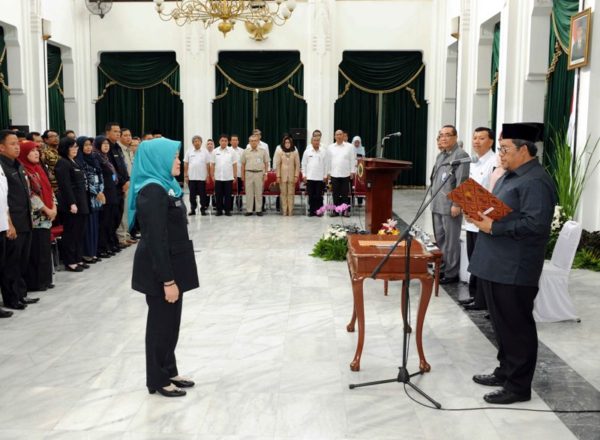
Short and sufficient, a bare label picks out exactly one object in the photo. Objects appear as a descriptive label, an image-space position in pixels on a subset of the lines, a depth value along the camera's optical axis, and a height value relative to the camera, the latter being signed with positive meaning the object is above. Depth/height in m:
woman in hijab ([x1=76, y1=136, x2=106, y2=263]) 6.83 -0.56
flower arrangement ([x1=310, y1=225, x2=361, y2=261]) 7.38 -1.18
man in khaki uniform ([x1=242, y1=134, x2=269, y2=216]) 11.09 -0.58
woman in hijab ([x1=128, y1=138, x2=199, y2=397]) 3.17 -0.55
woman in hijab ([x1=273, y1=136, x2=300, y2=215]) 10.98 -0.50
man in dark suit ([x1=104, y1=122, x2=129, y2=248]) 7.71 -0.27
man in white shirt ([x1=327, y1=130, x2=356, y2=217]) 10.91 -0.47
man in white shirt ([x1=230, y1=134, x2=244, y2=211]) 11.62 -0.50
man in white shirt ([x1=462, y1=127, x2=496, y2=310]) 5.25 -0.26
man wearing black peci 3.30 -0.59
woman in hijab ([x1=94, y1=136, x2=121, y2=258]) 7.27 -0.74
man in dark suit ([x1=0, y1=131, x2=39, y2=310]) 5.14 -0.64
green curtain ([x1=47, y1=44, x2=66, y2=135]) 13.71 +0.91
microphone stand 3.47 -1.10
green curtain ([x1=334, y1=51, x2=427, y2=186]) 15.22 +0.84
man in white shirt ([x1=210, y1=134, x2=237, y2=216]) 11.23 -0.60
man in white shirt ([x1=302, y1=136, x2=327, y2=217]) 11.07 -0.58
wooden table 3.78 -0.76
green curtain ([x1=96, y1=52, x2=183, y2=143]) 15.30 +0.98
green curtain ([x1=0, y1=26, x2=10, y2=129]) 11.62 +0.76
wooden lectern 6.91 -0.51
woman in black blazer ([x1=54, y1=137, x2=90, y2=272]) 6.41 -0.64
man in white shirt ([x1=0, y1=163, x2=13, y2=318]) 4.85 -0.59
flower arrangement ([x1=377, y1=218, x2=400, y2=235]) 6.06 -0.82
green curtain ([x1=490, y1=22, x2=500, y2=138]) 11.27 +1.06
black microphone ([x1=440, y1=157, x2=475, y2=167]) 3.16 -0.11
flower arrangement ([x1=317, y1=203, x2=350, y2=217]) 7.41 -0.79
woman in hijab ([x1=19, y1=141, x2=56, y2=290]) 5.67 -0.70
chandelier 9.16 +1.78
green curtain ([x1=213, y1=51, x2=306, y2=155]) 15.26 +0.98
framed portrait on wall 7.24 +1.11
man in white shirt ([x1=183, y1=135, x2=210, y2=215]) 11.30 -0.58
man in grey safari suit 5.69 -0.63
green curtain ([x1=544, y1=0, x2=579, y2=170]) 8.42 +0.81
